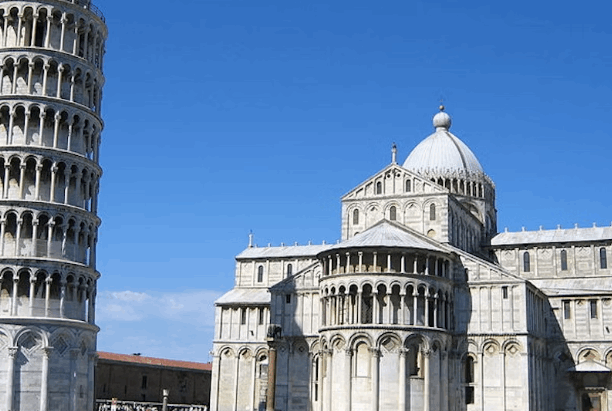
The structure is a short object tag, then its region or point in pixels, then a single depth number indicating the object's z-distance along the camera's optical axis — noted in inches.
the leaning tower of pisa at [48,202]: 1759.4
